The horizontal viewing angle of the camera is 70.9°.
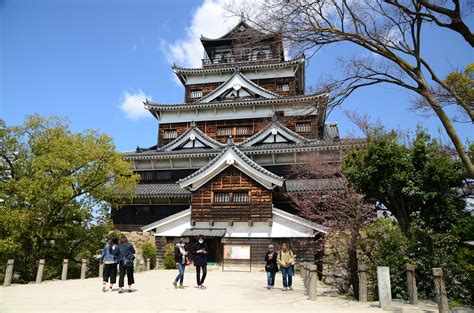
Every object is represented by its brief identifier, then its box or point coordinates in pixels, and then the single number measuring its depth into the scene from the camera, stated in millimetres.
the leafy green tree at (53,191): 13320
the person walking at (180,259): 9789
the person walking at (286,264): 10230
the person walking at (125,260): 9039
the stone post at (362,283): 7855
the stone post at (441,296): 6250
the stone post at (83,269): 13874
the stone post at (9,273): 11414
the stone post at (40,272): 12414
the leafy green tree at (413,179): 8289
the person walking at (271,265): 10641
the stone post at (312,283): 8391
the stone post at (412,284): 7395
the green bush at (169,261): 18609
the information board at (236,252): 18359
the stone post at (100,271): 14836
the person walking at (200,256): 9881
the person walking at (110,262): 9383
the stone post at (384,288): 7227
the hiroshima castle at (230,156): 18812
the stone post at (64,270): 13181
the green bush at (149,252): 18766
